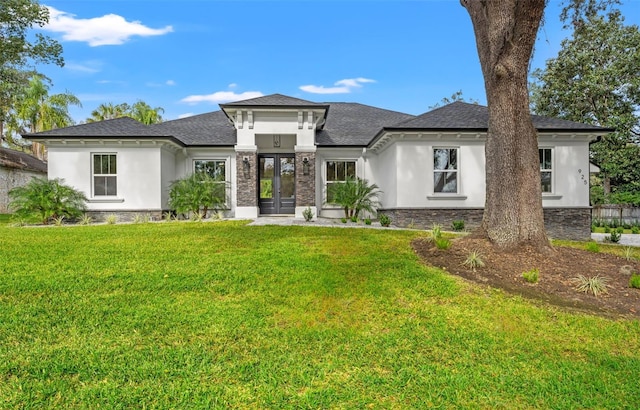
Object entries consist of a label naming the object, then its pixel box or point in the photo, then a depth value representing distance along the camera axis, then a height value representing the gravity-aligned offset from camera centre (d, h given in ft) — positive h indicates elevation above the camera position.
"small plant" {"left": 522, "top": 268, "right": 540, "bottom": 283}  17.90 -3.90
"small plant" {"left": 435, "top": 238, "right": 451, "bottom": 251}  22.62 -2.82
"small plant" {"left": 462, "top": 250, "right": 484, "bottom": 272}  19.83 -3.53
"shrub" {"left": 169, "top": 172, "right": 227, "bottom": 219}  46.06 +0.85
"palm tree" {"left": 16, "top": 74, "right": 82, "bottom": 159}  93.81 +25.44
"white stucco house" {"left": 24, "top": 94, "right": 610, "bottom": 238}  43.45 +5.12
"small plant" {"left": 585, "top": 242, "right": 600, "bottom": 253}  24.22 -3.42
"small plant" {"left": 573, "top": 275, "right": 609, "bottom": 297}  16.89 -4.17
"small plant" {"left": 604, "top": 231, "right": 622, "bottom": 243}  38.81 -4.29
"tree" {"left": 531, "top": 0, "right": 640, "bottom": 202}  76.74 +23.67
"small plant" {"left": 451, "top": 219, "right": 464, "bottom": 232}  41.53 -3.05
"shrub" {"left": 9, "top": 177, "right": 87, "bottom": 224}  41.86 +0.20
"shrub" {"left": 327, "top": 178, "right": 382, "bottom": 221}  48.37 +0.58
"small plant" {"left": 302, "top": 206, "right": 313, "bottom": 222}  44.34 -1.80
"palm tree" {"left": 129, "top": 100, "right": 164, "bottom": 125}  98.73 +26.21
